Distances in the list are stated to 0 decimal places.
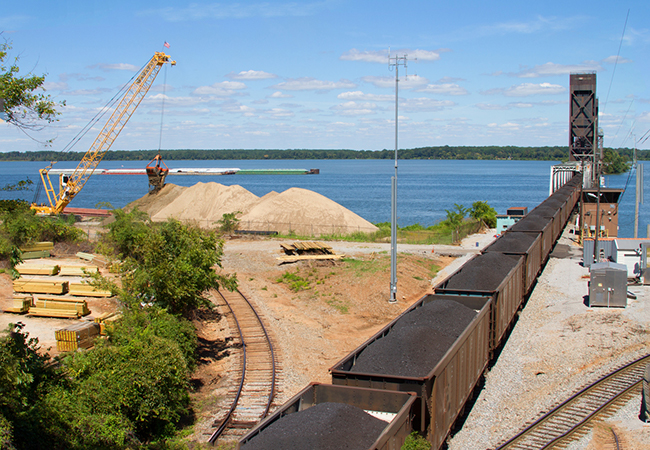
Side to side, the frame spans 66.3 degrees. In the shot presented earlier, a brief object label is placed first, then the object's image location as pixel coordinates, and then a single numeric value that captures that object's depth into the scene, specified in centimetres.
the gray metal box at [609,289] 2402
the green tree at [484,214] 5962
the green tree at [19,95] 1458
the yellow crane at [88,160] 6956
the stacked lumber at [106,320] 1931
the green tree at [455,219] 5397
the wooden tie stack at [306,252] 3684
